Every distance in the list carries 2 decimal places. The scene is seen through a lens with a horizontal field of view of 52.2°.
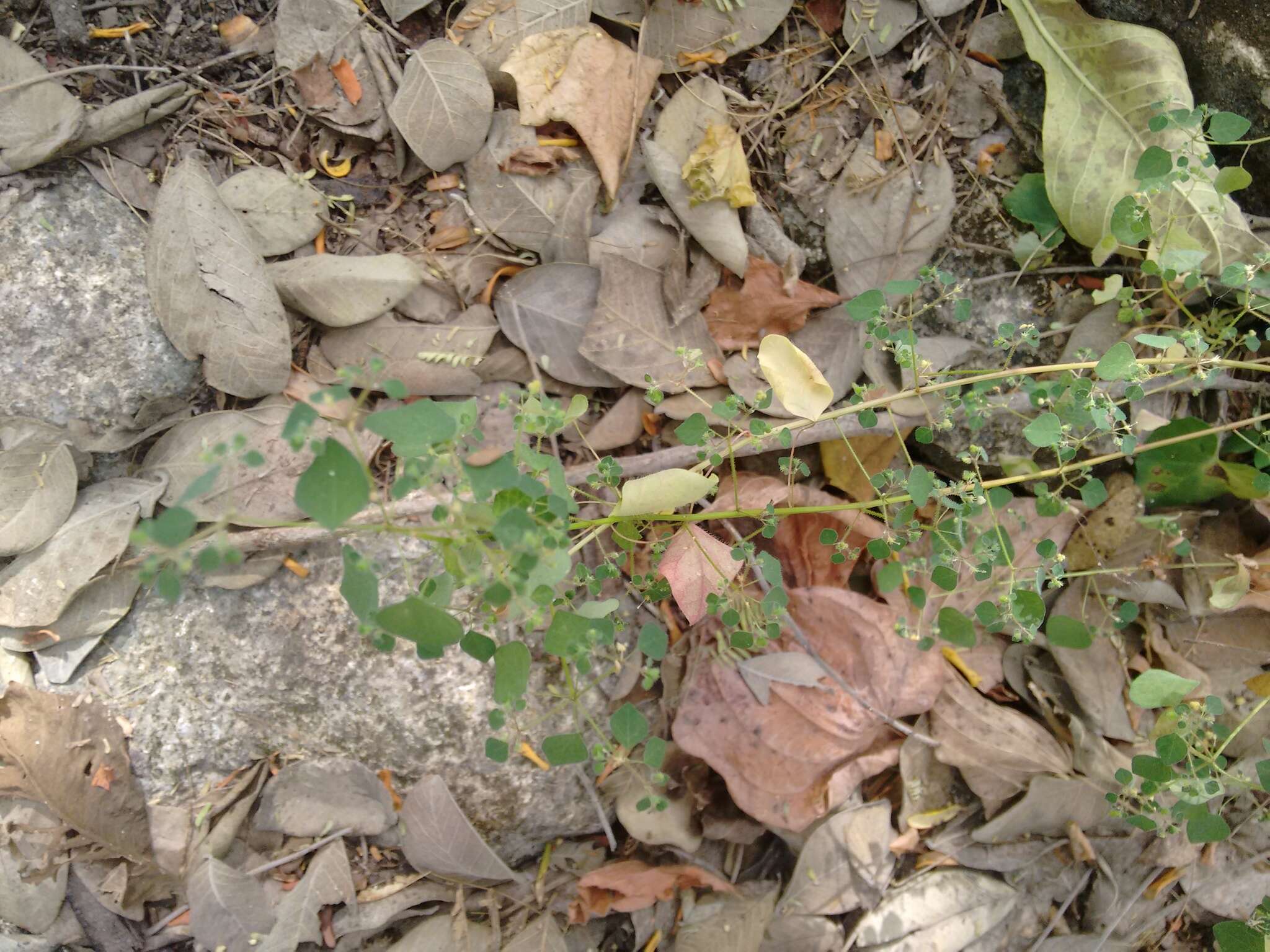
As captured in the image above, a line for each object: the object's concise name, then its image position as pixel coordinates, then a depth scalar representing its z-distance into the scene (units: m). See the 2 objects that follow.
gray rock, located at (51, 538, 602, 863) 0.62
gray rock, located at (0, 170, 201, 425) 0.61
